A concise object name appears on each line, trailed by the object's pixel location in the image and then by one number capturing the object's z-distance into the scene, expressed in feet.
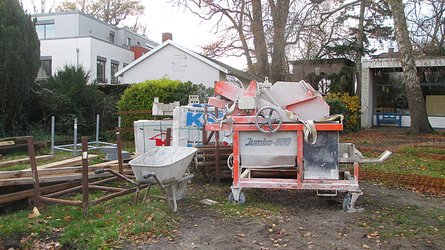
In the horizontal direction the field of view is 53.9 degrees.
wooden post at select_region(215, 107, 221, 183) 26.99
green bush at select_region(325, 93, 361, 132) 70.95
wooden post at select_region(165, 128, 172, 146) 24.86
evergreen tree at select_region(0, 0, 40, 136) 44.91
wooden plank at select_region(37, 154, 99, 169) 27.04
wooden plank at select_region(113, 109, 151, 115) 53.60
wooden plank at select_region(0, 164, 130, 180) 22.15
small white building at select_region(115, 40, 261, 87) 79.61
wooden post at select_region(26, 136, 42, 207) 20.16
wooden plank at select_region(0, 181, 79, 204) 20.71
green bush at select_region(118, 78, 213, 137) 55.52
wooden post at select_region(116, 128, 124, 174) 23.27
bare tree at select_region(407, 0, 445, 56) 56.70
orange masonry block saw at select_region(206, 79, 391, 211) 20.67
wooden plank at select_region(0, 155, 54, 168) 30.85
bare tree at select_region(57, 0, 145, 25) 150.30
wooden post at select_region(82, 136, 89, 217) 18.98
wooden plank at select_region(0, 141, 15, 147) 31.00
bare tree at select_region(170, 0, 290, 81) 71.67
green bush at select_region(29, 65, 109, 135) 53.88
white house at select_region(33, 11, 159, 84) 94.32
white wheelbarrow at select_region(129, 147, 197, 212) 19.22
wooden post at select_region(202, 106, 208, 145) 28.94
